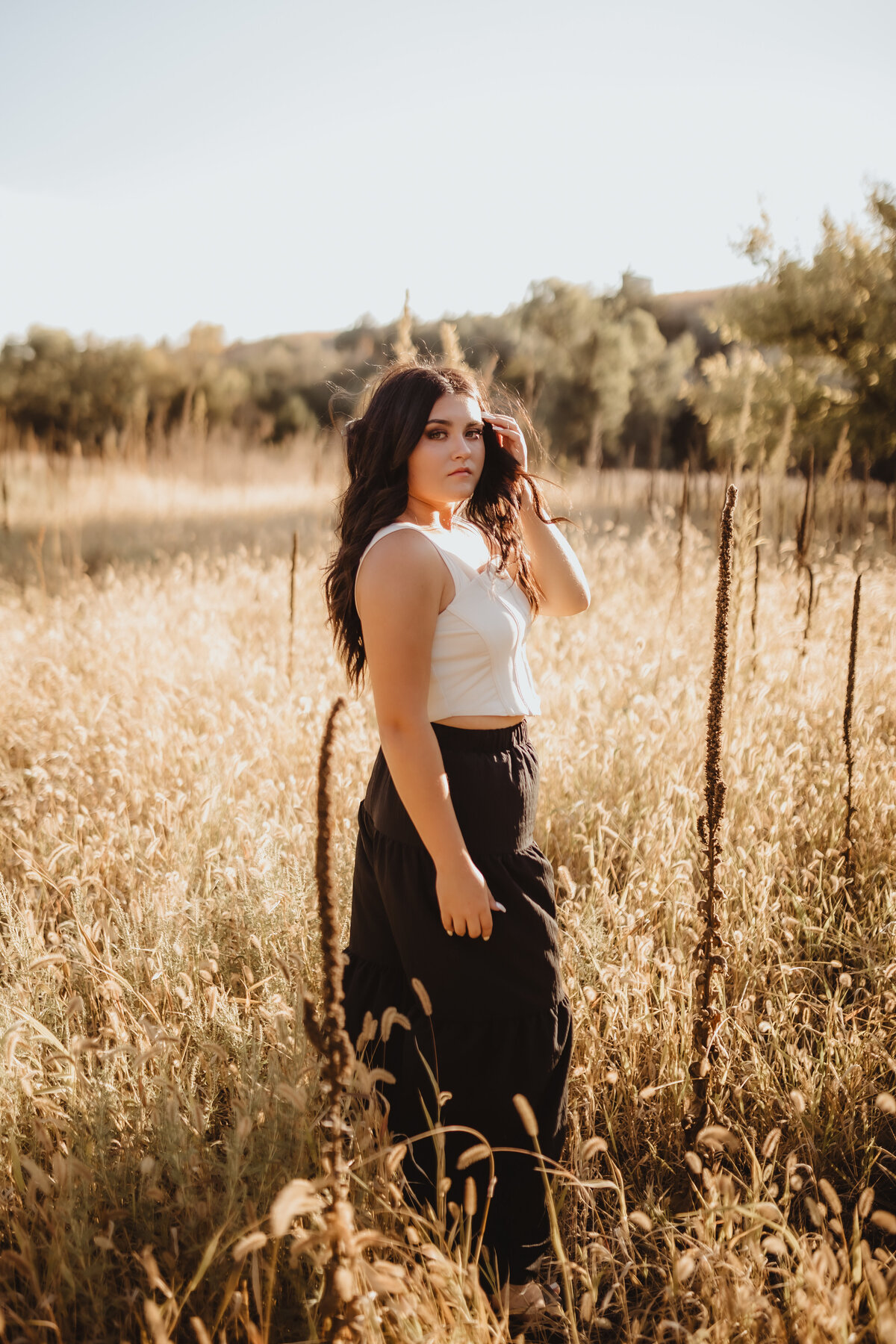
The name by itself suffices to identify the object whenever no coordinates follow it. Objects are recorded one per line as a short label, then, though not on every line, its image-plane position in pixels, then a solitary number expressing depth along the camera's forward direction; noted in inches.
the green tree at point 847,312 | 379.2
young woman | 56.5
